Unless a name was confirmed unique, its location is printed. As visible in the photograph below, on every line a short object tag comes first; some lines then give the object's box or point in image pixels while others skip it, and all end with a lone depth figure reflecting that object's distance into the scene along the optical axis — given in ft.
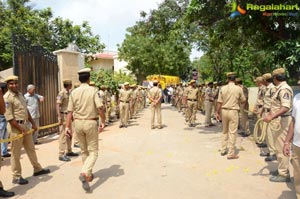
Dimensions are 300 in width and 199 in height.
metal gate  22.71
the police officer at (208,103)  32.19
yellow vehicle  79.45
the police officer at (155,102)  30.94
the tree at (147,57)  88.45
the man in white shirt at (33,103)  21.93
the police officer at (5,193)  12.87
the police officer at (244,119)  25.54
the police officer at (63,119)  18.43
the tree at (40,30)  48.89
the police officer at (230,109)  18.25
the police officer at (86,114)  13.89
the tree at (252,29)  21.93
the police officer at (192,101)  31.22
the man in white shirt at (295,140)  10.25
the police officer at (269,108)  17.24
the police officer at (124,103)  32.73
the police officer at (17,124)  14.07
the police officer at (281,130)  13.63
